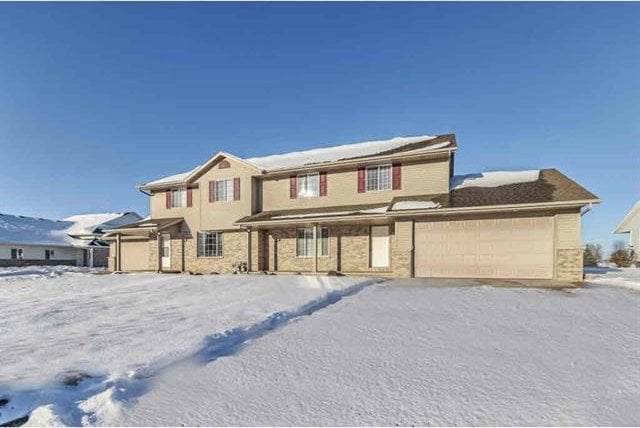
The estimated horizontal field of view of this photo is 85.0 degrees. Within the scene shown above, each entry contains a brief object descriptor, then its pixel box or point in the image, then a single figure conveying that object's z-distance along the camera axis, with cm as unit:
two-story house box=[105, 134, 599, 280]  1374
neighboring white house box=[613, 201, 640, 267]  2878
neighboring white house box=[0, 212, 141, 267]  3309
